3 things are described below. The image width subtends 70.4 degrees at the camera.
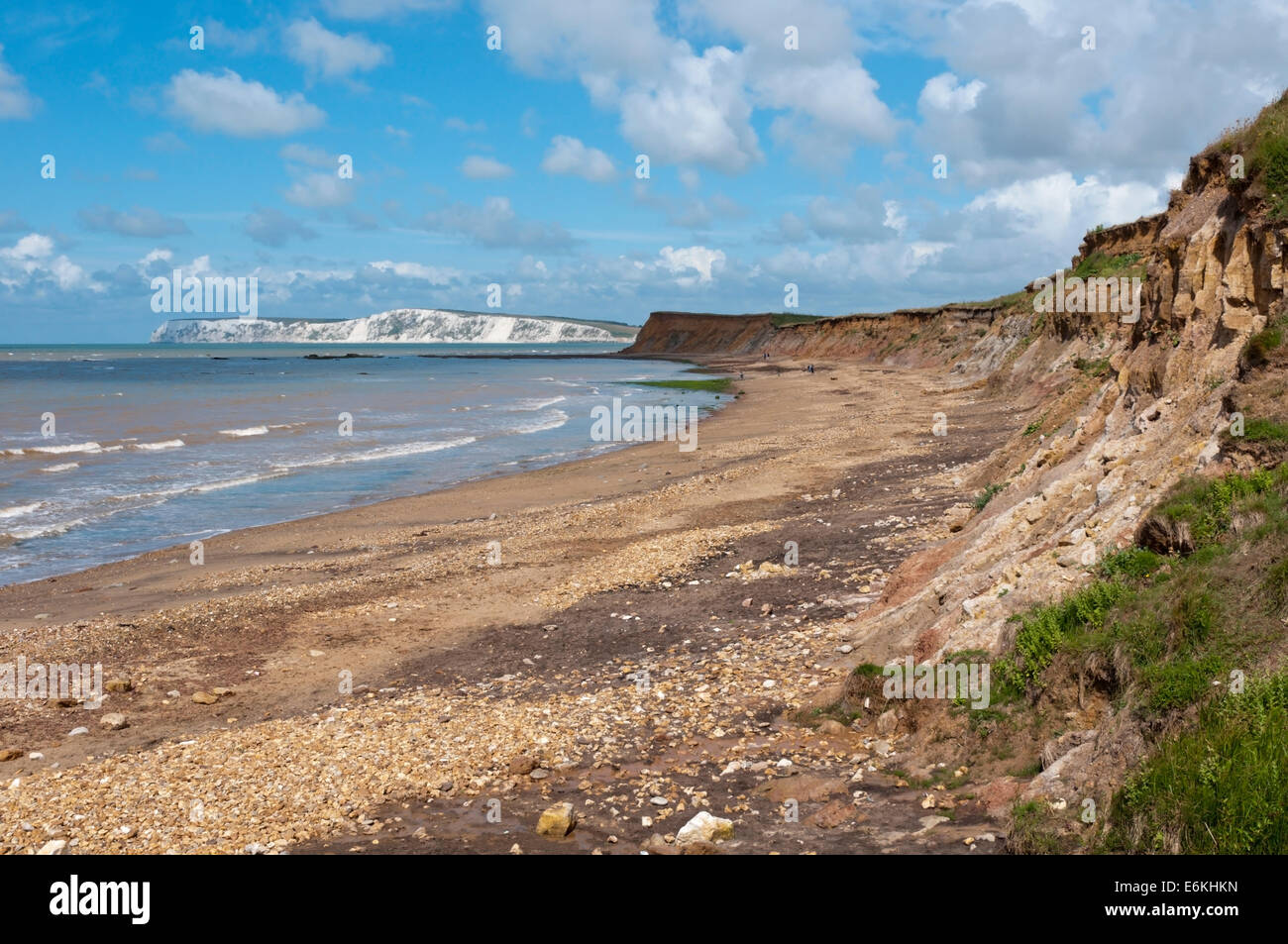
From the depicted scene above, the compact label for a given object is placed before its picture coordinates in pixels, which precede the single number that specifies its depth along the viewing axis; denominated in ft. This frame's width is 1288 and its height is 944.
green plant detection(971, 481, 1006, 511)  48.24
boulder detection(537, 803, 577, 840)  22.89
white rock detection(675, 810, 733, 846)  22.11
